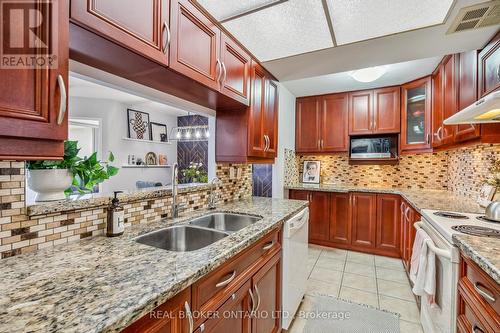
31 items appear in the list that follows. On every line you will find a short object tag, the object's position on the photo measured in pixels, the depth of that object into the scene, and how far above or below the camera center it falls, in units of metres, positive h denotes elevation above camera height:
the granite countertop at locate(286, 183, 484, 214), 1.99 -0.33
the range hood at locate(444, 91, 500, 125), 1.10 +0.32
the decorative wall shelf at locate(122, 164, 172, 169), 4.14 -0.02
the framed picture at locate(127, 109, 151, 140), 4.33 +0.77
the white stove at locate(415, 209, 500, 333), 1.23 -0.50
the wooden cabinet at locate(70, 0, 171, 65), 0.81 +0.56
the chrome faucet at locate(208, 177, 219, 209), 1.93 -0.26
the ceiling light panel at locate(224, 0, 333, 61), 1.33 +0.90
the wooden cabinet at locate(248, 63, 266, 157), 1.94 +0.44
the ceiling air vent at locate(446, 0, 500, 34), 1.28 +0.88
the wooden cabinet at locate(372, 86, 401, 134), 3.22 +0.79
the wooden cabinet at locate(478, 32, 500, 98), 1.52 +0.69
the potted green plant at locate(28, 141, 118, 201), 1.00 -0.04
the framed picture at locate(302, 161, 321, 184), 3.83 -0.10
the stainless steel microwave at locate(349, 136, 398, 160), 3.33 +0.28
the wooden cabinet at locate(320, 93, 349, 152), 3.54 +0.67
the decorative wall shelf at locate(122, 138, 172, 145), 4.22 +0.47
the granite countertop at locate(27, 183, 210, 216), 0.95 -0.18
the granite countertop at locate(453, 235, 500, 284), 0.87 -0.37
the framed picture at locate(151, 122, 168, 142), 4.82 +0.70
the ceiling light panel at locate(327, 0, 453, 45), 1.26 +0.89
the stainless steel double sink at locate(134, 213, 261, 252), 1.29 -0.42
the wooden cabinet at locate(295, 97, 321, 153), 3.71 +0.67
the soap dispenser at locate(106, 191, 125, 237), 1.15 -0.28
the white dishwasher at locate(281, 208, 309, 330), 1.70 -0.78
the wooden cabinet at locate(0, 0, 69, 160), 0.62 +0.17
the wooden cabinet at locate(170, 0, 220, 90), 1.15 +0.67
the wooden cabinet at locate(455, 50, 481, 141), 1.78 +0.65
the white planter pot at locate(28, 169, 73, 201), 1.00 -0.08
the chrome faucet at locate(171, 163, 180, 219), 1.55 -0.17
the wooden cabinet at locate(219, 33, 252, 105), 1.53 +0.69
